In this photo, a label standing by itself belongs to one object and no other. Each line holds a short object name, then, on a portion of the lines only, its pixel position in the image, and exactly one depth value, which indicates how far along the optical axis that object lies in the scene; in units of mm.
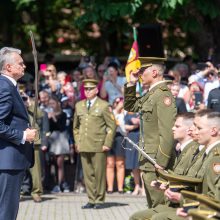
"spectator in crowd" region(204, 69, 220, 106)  14698
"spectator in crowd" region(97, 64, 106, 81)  17062
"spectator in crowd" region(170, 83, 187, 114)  14203
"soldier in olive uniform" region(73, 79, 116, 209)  13500
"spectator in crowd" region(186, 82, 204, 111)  14375
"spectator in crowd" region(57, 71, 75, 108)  16141
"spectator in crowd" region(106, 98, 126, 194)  15102
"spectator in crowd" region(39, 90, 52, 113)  15549
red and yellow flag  11197
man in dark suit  8281
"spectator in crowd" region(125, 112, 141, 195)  14906
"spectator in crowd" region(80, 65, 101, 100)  15902
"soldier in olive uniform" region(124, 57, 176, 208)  9195
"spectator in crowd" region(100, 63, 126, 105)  15898
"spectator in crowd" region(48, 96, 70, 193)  15336
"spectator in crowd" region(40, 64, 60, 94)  16344
